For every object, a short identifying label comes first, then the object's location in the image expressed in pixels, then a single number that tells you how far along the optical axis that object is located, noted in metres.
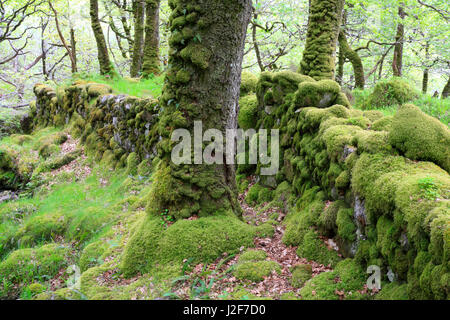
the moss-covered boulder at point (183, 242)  4.39
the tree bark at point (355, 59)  11.68
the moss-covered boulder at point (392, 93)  7.86
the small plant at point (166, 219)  4.78
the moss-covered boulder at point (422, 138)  3.48
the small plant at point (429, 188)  2.67
